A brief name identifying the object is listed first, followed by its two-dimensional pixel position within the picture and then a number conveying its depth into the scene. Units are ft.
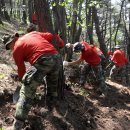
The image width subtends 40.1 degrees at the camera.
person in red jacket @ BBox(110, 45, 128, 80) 27.77
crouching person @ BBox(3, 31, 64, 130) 10.62
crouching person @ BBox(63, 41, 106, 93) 17.12
